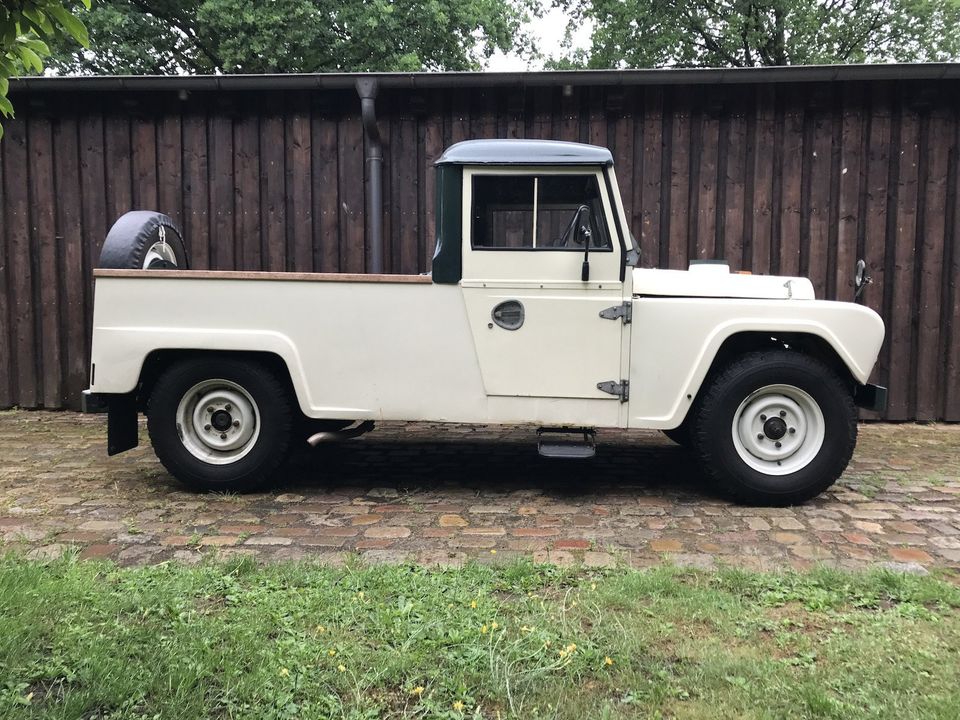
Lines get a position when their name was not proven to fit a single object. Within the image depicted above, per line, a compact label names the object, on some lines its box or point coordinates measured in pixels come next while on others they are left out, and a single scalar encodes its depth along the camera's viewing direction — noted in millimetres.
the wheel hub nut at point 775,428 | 4477
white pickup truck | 4430
